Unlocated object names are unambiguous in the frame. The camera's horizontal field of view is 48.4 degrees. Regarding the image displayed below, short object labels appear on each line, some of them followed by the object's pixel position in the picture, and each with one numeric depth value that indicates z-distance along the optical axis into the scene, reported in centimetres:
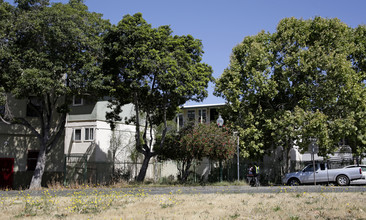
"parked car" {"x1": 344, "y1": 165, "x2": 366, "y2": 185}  2477
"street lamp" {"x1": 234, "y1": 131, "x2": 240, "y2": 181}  2605
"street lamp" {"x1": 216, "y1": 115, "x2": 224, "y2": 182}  2661
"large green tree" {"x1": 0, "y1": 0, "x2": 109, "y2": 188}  2355
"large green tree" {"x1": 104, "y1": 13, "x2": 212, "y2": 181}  2483
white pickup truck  2495
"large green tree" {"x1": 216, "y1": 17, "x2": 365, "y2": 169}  2700
